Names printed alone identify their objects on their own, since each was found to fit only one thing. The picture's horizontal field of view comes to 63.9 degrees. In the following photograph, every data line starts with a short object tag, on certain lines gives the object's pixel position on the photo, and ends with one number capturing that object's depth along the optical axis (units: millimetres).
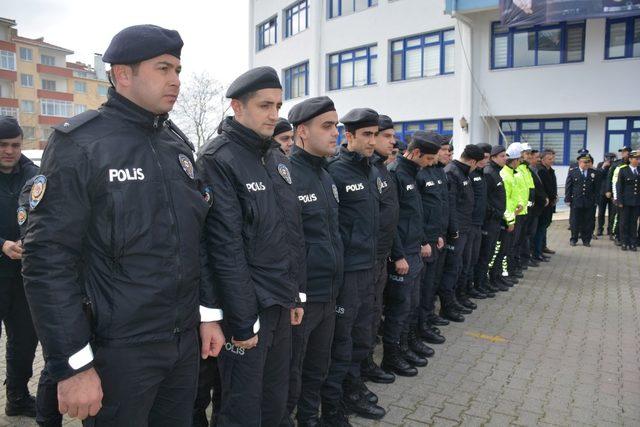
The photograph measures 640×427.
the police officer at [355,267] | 3625
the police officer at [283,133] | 5512
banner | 16562
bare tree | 40844
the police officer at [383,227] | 4133
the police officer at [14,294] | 3662
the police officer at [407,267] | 4574
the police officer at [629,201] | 11539
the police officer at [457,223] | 6164
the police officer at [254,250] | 2486
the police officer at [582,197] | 11812
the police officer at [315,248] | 3236
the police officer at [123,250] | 1866
